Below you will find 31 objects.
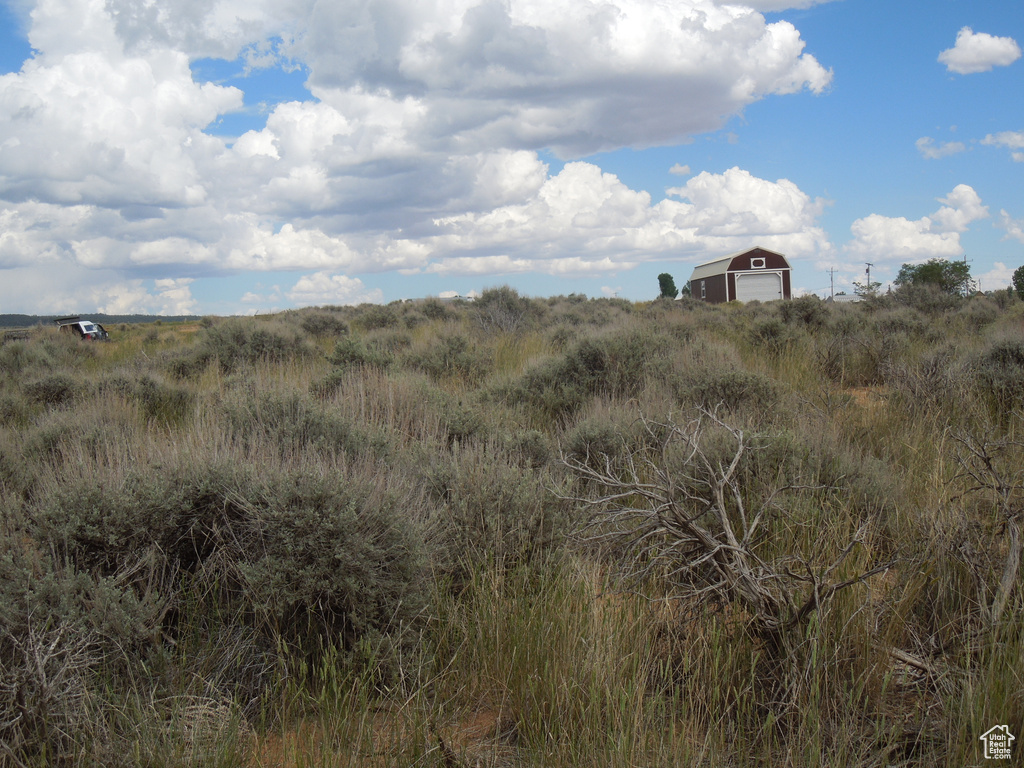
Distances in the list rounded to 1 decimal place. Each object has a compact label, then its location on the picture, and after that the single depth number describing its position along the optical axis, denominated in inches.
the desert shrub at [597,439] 219.0
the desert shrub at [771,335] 463.2
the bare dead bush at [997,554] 111.3
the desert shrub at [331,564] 117.2
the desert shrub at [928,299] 784.3
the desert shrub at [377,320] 777.6
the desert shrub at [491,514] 146.3
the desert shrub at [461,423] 240.1
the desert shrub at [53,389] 364.5
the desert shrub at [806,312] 608.1
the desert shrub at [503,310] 660.1
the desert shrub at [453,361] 407.5
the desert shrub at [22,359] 506.2
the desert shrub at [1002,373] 288.2
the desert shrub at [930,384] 267.7
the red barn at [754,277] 1768.0
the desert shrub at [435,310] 831.7
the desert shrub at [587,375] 317.4
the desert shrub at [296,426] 200.4
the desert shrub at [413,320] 750.9
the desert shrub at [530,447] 212.2
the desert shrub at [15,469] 191.2
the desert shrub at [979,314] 596.9
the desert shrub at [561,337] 494.9
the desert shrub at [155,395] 327.0
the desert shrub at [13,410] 323.3
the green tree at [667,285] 2514.8
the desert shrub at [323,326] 733.9
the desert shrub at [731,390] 276.3
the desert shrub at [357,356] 383.9
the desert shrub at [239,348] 475.2
